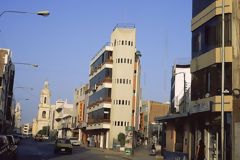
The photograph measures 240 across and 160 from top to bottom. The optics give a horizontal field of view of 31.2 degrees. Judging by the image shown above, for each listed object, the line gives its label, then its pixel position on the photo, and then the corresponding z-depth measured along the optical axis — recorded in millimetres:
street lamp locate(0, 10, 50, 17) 22659
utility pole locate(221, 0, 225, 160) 25172
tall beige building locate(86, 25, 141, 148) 78875
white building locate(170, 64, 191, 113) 47438
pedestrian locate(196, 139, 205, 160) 25484
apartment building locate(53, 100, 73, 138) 133800
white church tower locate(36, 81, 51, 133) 172500
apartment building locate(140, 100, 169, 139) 114562
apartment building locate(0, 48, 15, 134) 79450
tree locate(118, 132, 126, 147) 75075
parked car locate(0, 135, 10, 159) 21541
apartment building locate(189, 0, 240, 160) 28750
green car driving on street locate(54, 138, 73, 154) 48656
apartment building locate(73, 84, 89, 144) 104275
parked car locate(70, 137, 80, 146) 84312
